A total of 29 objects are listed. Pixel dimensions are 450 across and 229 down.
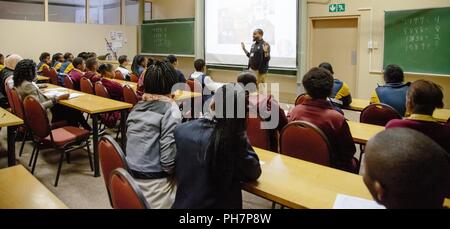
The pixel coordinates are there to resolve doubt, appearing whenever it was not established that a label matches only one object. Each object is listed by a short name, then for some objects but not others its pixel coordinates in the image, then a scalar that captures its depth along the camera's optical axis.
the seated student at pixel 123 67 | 5.96
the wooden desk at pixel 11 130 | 2.81
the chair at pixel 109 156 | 1.67
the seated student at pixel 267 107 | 2.64
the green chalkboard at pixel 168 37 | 9.05
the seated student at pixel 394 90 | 3.29
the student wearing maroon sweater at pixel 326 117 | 2.19
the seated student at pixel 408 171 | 0.85
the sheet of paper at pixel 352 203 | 1.40
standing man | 6.68
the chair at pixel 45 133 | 3.10
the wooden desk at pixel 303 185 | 1.50
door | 6.70
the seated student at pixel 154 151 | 1.83
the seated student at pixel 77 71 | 5.17
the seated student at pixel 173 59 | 5.44
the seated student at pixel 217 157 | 1.51
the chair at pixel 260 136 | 2.66
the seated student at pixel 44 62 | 6.90
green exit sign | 6.58
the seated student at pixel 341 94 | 3.71
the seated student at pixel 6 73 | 4.63
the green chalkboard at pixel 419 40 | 5.36
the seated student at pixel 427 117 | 1.94
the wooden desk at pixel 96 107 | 3.41
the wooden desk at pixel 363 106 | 3.08
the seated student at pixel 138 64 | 5.85
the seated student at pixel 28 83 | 3.49
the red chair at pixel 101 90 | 4.36
